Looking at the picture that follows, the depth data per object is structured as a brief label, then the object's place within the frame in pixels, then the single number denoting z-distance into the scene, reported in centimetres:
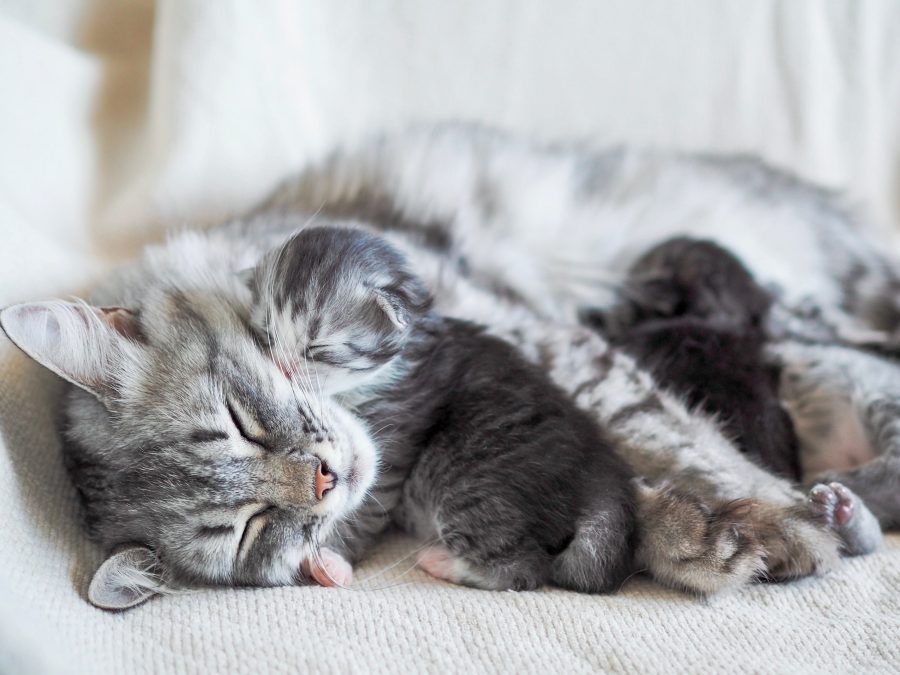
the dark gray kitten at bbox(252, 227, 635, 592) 53
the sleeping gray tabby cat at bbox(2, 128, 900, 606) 52
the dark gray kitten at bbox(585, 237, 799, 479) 61
